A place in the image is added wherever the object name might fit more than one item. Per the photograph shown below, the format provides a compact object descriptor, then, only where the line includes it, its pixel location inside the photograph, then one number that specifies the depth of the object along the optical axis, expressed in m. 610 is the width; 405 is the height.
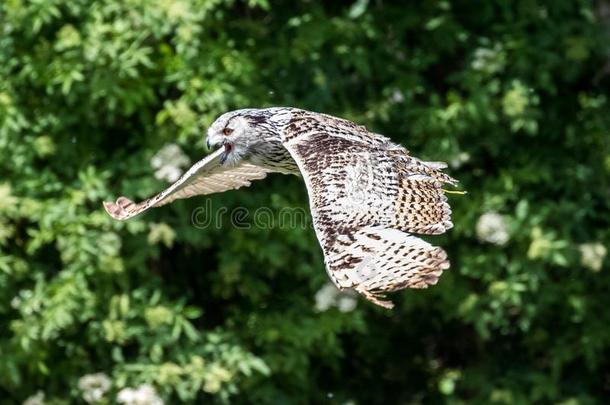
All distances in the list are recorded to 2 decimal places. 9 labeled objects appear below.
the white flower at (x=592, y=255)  15.56
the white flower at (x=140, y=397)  14.27
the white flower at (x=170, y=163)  14.09
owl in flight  9.21
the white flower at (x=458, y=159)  15.18
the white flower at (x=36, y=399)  14.97
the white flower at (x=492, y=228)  15.30
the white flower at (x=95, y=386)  14.73
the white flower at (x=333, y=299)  15.10
